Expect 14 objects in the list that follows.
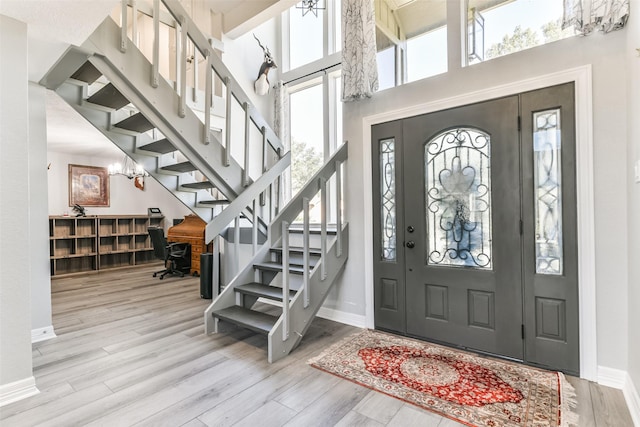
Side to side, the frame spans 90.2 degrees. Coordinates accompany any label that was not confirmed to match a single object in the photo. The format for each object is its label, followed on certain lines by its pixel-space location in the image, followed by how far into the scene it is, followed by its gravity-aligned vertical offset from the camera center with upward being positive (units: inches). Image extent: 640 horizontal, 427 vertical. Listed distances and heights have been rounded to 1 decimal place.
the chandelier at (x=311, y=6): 155.7 +114.1
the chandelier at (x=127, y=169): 225.0 +32.9
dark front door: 93.6 -7.2
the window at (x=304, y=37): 184.2 +105.1
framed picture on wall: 268.8 +26.6
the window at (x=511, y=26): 97.5 +59.2
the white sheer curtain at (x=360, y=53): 126.0 +63.4
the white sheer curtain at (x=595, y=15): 79.4 +49.8
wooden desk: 237.8 -17.0
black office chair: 233.9 -29.1
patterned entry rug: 72.9 -46.8
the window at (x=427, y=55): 117.0 +58.9
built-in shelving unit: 254.0 -22.8
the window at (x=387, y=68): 128.8 +58.3
